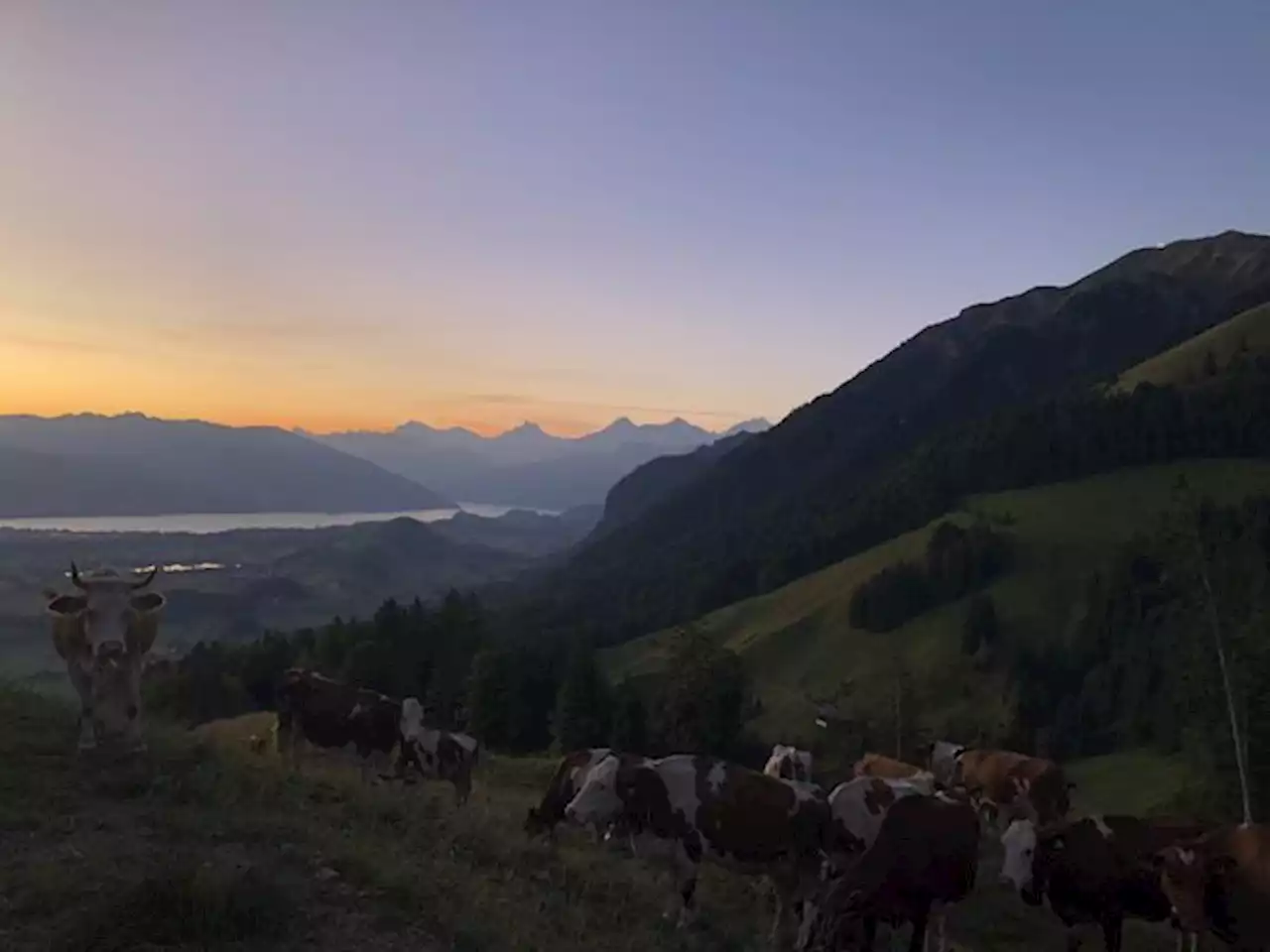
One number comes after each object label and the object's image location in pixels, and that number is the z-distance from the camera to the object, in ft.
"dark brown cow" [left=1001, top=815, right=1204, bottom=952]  51.39
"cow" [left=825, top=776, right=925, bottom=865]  47.57
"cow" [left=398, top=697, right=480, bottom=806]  78.12
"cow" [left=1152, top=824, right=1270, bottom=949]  44.39
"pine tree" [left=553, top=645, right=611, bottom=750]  200.13
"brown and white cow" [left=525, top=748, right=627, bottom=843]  55.98
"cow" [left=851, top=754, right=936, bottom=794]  92.77
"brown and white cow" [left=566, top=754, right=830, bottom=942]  46.37
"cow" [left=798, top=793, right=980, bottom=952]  40.19
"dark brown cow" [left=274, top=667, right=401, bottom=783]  72.18
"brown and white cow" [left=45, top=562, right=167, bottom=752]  45.29
